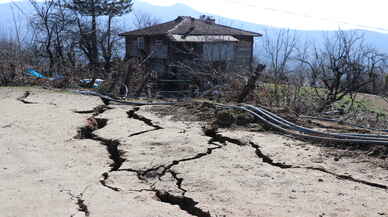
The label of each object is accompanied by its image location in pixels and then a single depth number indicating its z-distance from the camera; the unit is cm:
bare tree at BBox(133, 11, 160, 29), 3759
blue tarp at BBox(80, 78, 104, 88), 882
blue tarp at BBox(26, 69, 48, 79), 910
